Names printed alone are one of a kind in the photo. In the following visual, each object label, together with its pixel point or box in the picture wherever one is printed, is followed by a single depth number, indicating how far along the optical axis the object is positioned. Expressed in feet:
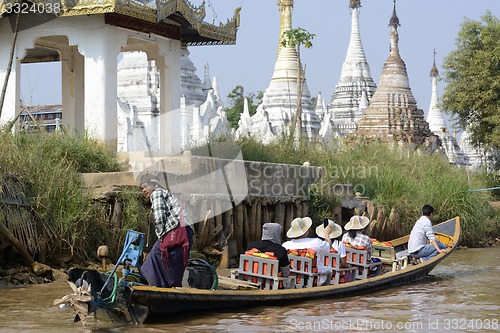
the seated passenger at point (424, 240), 48.01
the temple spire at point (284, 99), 132.57
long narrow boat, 30.63
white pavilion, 56.75
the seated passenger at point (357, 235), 44.03
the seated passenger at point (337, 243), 41.86
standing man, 32.22
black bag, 34.91
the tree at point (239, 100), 221.66
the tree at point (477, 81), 97.14
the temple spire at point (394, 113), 130.93
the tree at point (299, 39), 80.79
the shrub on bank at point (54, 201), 43.52
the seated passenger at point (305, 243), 39.34
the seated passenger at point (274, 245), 36.91
